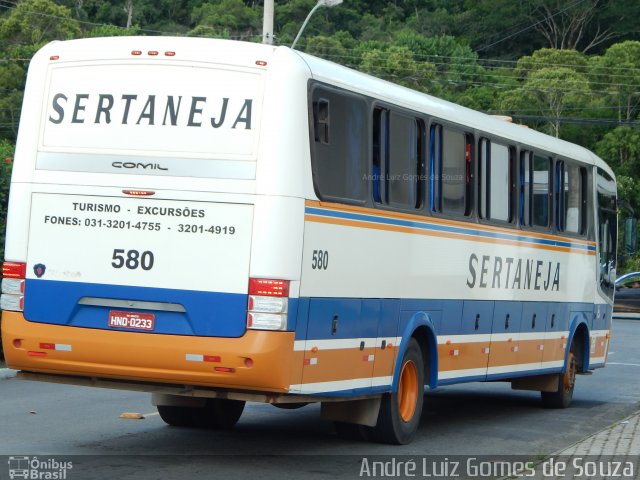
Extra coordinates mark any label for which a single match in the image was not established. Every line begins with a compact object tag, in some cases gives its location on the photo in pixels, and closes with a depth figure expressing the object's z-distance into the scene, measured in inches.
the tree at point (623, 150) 2974.9
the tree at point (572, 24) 4660.4
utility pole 1032.2
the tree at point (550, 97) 3169.3
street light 1141.1
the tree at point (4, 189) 753.6
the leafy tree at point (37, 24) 3558.1
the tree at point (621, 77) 3240.7
